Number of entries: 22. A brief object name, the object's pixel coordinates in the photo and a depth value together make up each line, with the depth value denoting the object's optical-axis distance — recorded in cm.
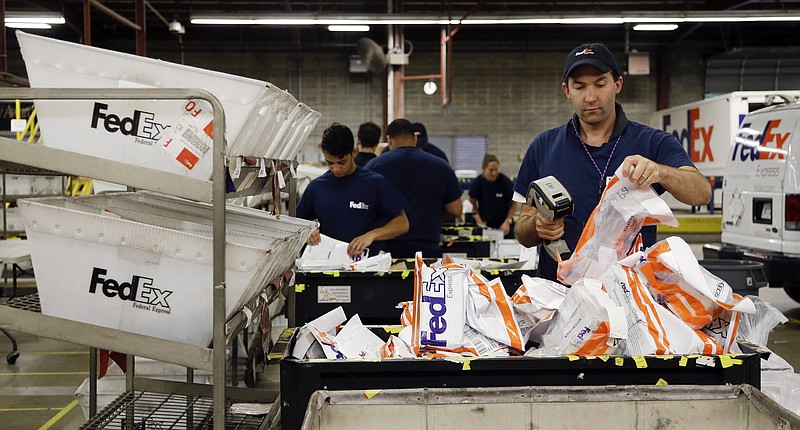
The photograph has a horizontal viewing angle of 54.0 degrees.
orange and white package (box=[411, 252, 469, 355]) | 181
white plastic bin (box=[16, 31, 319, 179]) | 204
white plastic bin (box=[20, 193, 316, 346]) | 196
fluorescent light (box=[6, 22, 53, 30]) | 1244
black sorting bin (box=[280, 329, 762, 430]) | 174
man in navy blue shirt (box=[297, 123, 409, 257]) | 421
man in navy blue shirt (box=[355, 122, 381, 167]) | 535
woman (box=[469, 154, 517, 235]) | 827
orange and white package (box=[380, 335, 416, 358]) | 186
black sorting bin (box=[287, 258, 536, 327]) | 344
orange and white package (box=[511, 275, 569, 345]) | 193
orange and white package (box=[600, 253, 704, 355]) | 179
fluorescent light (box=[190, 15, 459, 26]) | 1057
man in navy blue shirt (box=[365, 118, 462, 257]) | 470
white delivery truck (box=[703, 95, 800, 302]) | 587
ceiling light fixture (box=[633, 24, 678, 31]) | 1260
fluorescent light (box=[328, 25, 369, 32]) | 1187
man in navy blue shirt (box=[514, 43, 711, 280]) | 241
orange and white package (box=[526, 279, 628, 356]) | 172
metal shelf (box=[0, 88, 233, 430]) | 191
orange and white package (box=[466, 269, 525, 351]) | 184
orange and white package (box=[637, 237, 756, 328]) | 179
